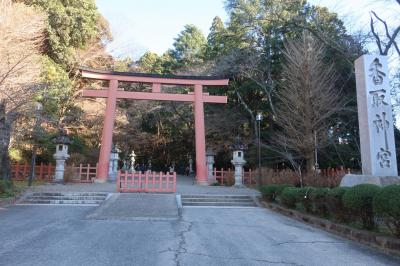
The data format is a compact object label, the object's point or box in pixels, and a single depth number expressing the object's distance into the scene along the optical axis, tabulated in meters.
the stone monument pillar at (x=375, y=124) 8.30
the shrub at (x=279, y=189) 11.81
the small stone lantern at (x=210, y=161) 22.78
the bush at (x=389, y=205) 5.18
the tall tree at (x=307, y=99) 18.25
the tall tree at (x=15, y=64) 14.24
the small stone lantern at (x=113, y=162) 23.90
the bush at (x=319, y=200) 8.27
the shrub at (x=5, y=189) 12.48
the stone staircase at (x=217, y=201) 13.01
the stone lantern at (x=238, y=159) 20.20
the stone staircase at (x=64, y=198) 12.55
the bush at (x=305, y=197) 9.20
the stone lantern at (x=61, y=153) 18.78
